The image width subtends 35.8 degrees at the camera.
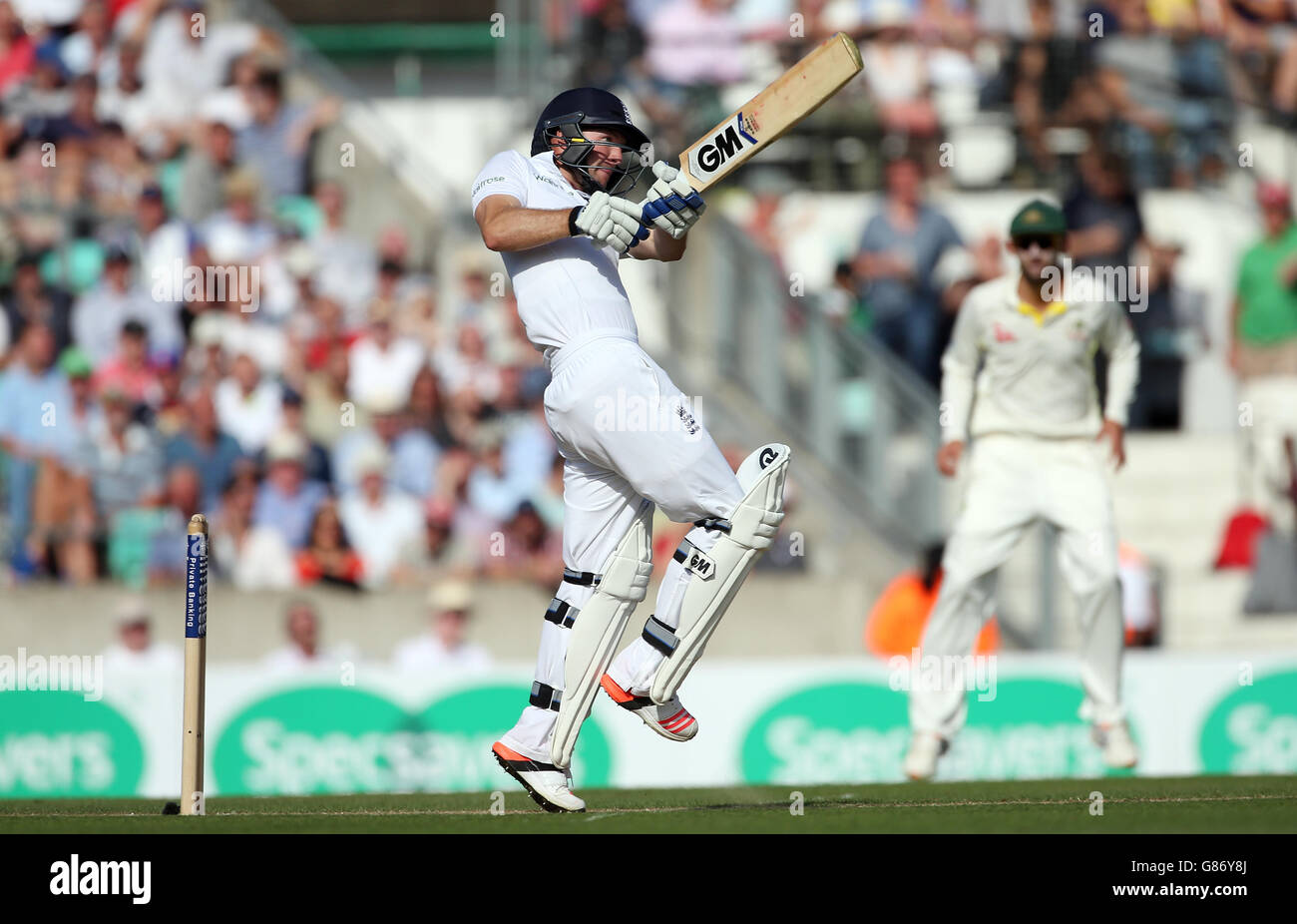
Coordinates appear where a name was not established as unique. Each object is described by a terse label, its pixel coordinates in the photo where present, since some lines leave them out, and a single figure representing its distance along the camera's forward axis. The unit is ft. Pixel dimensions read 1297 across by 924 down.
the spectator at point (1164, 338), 44.42
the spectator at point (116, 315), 44.47
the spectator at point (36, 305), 44.75
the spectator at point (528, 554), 39.29
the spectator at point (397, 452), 41.19
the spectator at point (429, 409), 41.70
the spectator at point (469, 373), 41.96
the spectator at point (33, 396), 42.55
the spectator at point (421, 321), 43.65
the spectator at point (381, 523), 40.24
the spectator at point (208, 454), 40.65
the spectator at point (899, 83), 47.75
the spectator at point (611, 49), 46.68
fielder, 28.02
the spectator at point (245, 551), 40.06
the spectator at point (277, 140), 48.06
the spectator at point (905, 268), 43.47
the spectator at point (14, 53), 51.26
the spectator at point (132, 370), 43.24
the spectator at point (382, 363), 43.11
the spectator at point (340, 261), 45.47
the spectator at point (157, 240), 45.37
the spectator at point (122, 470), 40.19
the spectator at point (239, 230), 45.93
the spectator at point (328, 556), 39.27
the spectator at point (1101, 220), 43.42
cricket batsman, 21.11
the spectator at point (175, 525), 39.47
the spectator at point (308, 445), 41.04
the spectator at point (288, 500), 40.27
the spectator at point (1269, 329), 42.80
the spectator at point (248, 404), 42.45
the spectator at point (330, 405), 42.57
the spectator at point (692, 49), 47.21
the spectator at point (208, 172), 47.24
